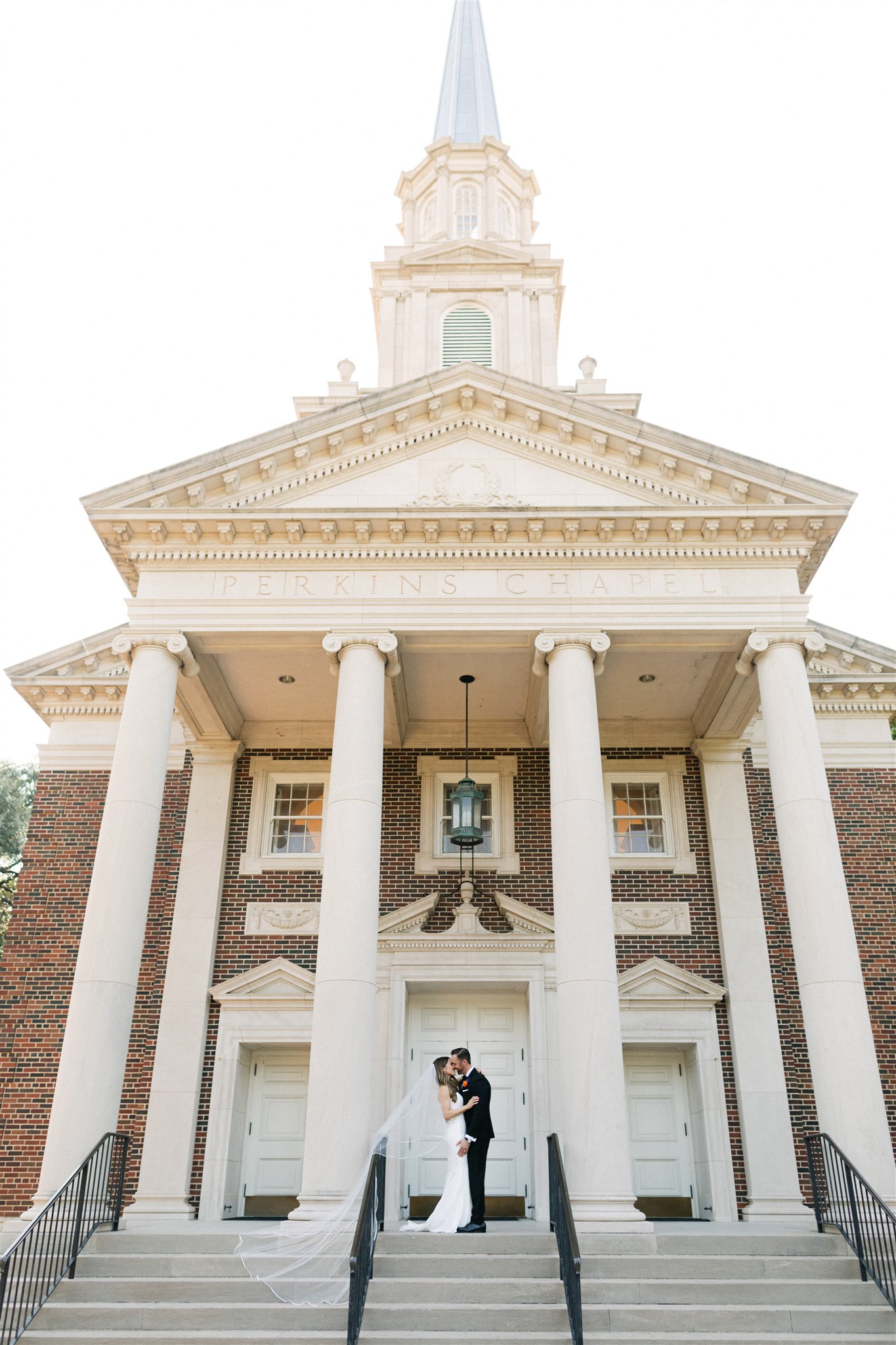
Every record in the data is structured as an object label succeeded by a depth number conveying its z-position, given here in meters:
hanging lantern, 14.36
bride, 10.37
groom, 10.50
